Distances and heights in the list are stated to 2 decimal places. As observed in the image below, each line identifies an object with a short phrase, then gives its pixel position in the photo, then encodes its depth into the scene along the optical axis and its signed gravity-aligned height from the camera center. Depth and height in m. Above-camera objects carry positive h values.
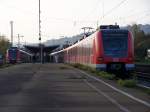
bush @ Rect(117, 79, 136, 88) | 24.92 -0.98
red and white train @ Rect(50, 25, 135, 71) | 36.53 +0.82
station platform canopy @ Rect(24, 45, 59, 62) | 138.38 +3.09
